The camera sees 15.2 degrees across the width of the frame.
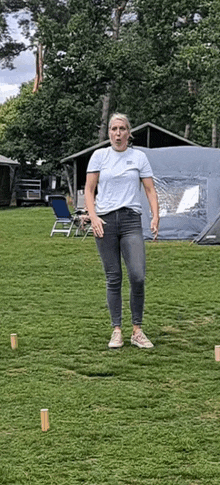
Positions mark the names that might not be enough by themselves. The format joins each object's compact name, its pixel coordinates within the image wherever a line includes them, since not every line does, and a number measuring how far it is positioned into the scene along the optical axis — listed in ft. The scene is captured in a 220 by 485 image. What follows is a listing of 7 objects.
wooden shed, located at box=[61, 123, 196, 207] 116.78
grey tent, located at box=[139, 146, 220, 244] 66.03
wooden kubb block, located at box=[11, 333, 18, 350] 22.57
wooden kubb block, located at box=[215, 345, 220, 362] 20.84
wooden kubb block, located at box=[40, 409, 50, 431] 14.64
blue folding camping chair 68.64
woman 21.57
